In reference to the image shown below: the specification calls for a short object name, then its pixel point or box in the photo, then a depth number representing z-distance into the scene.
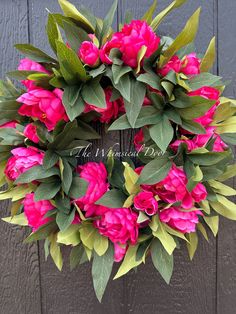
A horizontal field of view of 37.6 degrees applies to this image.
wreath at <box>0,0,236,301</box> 0.60
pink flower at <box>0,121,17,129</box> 0.69
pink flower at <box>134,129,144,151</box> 0.70
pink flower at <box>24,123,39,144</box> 0.64
